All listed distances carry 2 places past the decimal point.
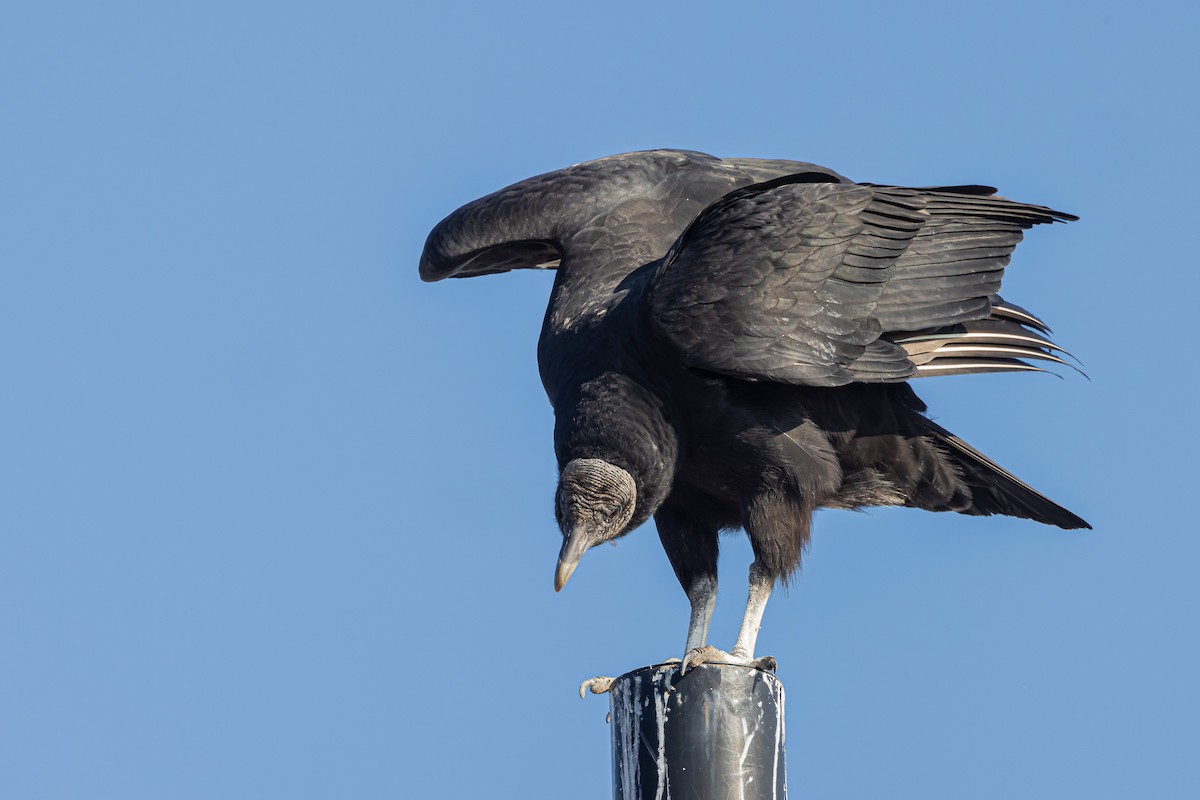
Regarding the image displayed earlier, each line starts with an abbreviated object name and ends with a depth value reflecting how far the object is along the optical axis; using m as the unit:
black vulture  12.41
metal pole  10.26
